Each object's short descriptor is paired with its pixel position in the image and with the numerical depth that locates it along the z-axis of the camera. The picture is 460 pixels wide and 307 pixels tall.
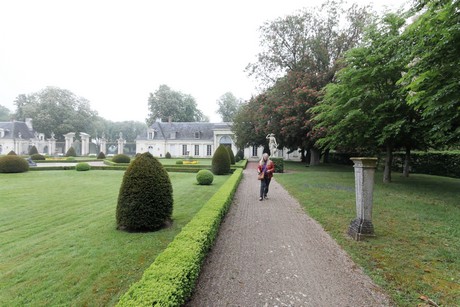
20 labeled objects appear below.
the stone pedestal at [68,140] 37.91
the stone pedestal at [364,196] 4.43
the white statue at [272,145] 20.06
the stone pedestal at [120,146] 41.81
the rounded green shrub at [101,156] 32.97
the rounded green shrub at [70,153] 34.79
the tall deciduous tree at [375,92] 8.98
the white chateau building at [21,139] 40.25
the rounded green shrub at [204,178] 11.15
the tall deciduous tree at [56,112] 43.97
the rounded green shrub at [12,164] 16.11
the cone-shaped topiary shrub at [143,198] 4.77
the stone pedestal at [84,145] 39.62
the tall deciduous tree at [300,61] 18.50
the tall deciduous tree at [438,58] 5.19
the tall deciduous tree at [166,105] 52.09
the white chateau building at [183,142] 43.44
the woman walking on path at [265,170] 8.02
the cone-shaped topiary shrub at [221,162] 15.94
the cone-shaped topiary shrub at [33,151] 33.12
